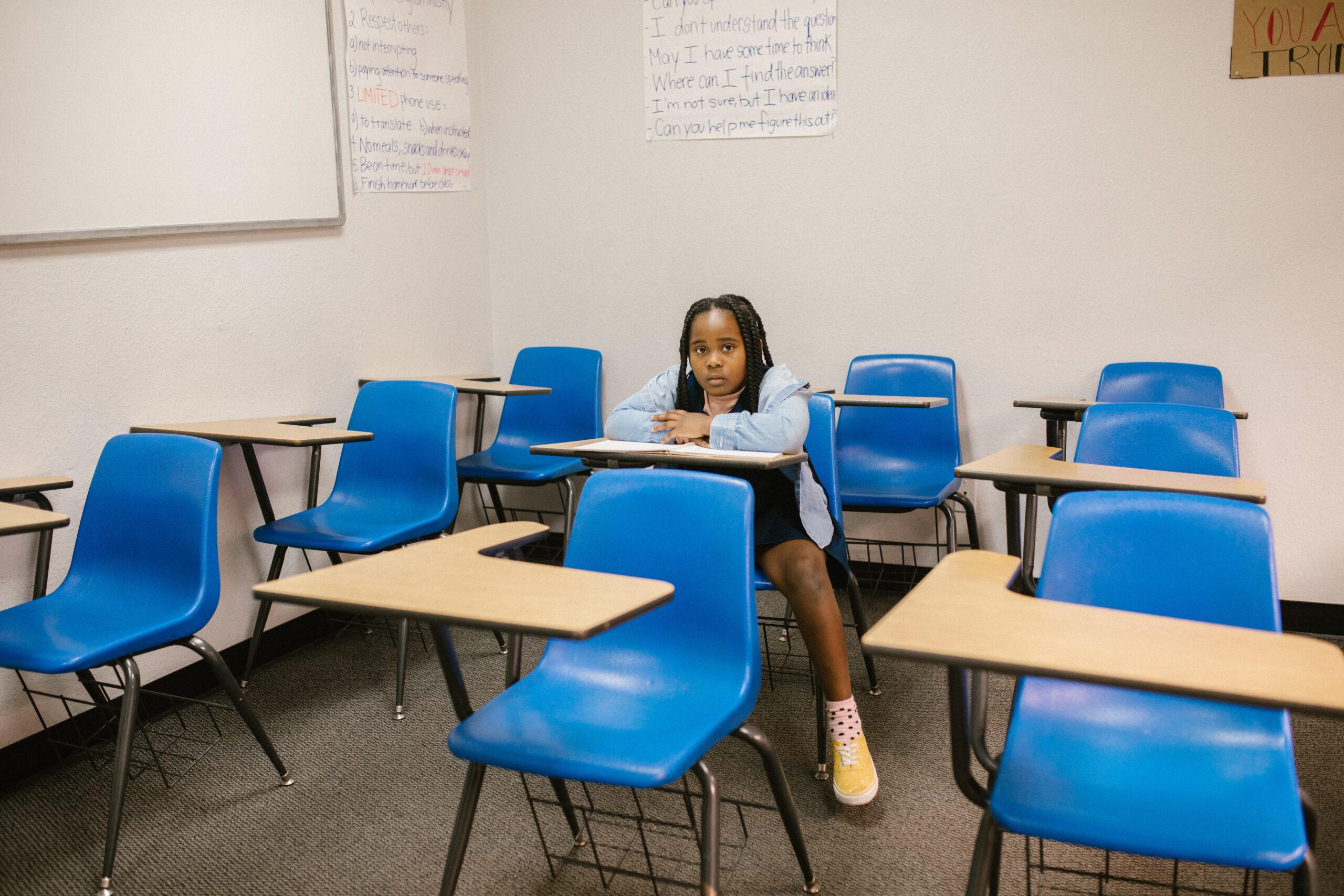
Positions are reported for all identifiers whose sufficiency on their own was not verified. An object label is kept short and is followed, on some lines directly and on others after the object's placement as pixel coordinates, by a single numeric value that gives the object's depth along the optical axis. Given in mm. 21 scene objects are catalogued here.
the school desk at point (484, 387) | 3326
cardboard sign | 3020
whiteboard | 2334
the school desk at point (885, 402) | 2898
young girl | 2070
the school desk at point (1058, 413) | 2955
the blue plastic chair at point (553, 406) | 3934
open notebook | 2039
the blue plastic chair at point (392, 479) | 2758
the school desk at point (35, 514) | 1729
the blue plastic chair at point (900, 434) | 3377
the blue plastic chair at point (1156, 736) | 1178
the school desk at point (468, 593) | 1164
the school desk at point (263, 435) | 2441
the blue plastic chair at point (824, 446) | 2340
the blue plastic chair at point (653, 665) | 1396
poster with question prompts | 3609
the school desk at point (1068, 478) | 1819
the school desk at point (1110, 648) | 926
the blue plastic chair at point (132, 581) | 1883
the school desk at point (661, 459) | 1939
